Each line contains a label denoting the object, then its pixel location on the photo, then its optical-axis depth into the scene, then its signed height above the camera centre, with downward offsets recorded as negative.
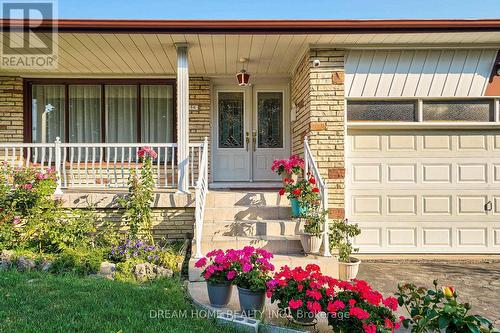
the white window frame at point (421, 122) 6.05 +0.77
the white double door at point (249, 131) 8.03 +0.85
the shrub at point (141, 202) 5.48 -0.41
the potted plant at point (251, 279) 3.38 -0.93
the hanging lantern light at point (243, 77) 7.13 +1.75
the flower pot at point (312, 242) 4.91 -0.89
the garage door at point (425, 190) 6.20 -0.29
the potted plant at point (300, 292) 2.98 -0.95
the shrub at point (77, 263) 4.80 -1.11
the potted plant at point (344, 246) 4.87 -0.96
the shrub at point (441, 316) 2.48 -0.95
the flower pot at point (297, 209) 5.28 -0.50
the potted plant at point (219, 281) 3.60 -1.00
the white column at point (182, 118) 6.03 +0.85
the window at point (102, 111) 8.04 +1.29
